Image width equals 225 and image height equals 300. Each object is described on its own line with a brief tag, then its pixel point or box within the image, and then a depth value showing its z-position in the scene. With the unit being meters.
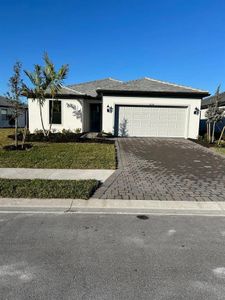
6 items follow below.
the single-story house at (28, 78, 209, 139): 18.61
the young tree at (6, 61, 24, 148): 11.84
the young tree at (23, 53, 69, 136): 16.58
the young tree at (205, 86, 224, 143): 16.65
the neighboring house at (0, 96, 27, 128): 31.06
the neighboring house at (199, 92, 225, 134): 21.63
